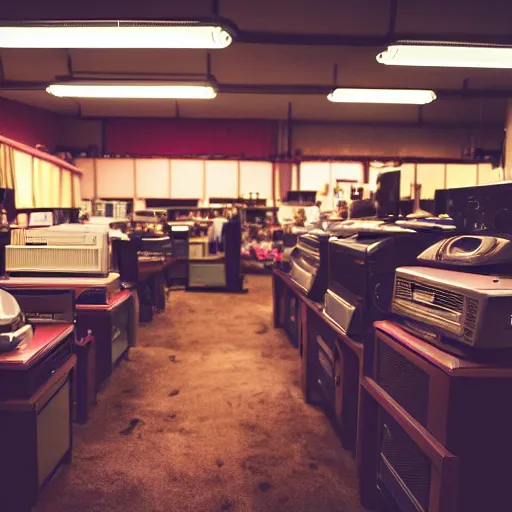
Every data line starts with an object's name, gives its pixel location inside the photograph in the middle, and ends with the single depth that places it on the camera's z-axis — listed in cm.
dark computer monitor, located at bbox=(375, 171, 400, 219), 277
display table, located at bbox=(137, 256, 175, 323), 525
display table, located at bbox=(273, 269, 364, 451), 248
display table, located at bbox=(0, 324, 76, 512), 194
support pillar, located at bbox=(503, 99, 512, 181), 717
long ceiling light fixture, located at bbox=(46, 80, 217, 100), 548
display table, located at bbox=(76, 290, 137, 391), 327
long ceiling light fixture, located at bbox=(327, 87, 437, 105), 580
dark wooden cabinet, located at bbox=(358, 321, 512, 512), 138
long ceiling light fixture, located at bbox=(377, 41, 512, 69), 401
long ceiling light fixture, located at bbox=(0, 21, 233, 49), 358
